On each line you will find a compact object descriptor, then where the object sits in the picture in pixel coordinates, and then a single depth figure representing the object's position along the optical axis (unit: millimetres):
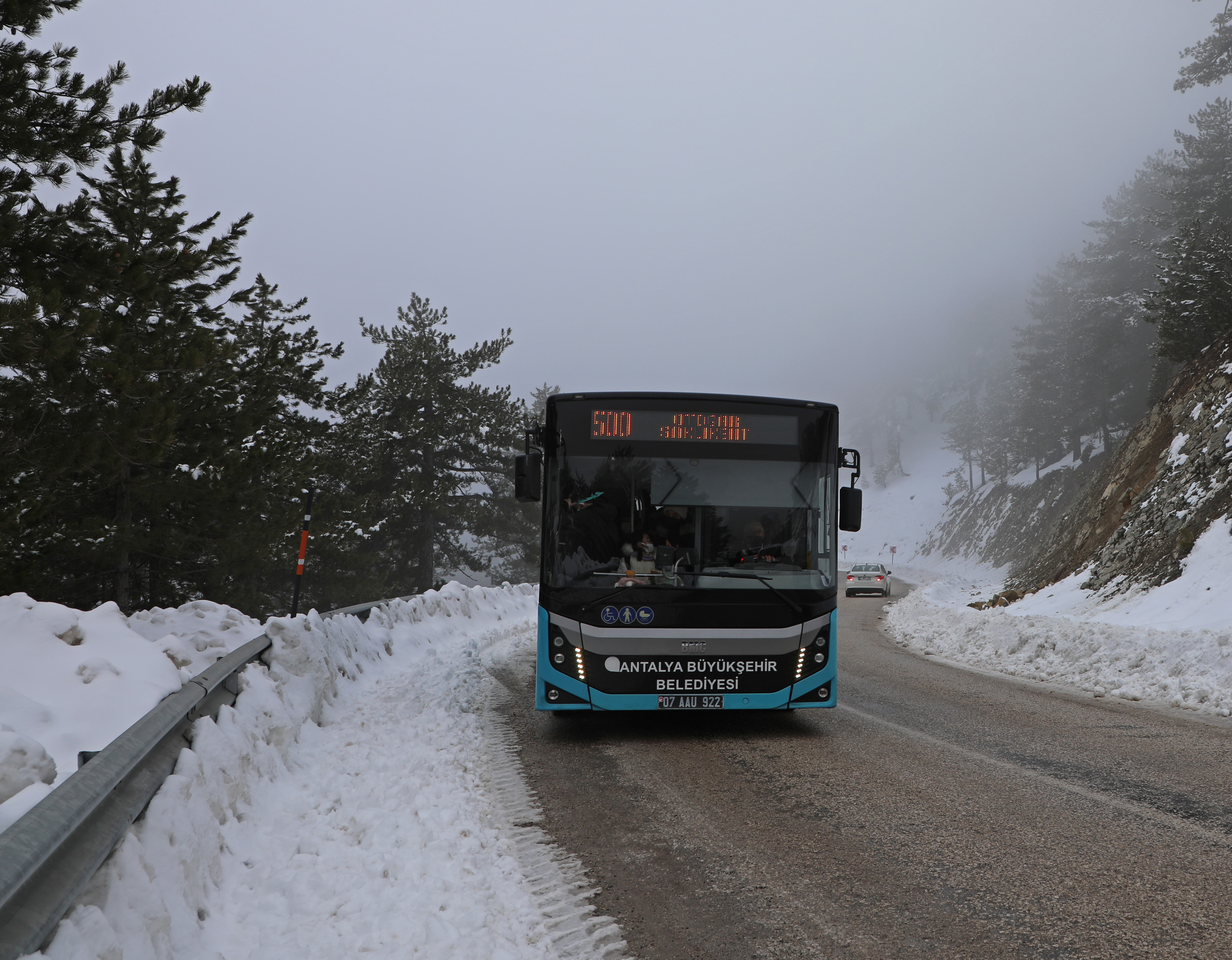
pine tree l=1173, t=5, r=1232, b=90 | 28547
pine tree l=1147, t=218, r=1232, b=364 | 23047
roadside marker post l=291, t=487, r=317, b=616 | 13016
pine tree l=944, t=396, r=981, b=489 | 93625
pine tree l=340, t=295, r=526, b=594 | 31953
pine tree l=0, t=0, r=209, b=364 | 9258
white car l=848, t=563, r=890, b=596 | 38812
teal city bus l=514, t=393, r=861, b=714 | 7258
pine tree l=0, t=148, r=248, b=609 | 10023
